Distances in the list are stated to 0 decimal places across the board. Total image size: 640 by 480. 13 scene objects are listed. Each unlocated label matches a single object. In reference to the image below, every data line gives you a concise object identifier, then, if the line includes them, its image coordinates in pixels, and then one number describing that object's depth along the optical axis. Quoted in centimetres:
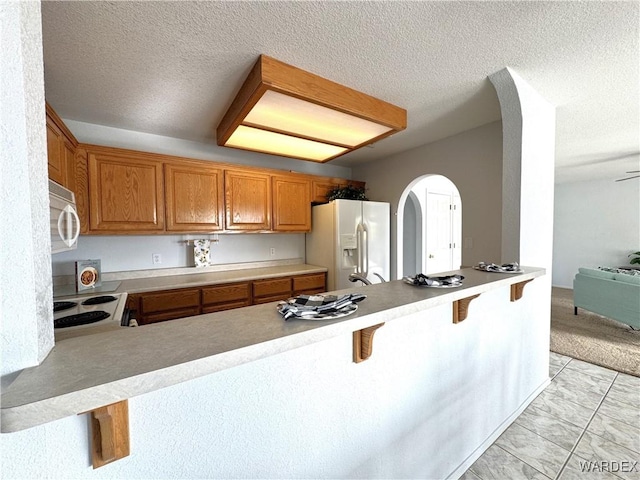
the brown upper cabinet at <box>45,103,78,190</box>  171
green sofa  321
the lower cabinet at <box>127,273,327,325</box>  240
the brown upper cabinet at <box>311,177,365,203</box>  366
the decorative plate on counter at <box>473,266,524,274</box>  170
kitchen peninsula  55
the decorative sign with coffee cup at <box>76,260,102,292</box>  234
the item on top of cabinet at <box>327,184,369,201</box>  361
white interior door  516
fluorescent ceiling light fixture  173
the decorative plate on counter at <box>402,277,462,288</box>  130
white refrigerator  329
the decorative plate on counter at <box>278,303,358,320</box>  85
